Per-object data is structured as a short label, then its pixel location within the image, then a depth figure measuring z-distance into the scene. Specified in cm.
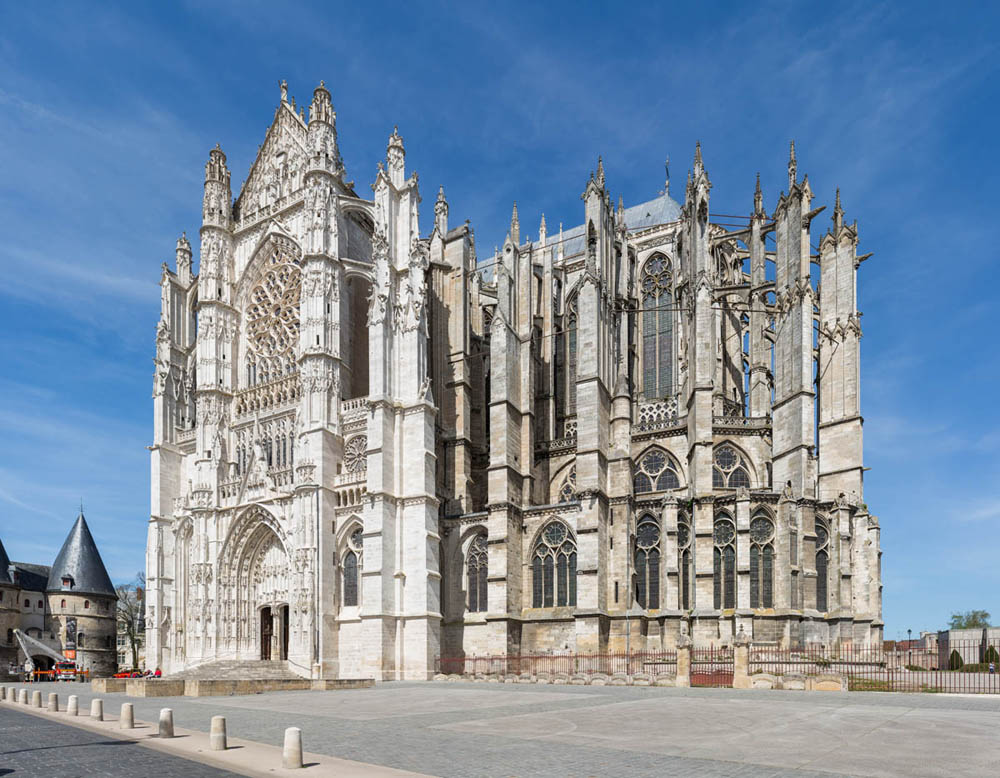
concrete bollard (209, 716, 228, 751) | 1112
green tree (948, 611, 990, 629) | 7350
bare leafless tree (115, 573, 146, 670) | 6259
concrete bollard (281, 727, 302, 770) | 957
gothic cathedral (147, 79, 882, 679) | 2988
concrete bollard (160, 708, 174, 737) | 1258
